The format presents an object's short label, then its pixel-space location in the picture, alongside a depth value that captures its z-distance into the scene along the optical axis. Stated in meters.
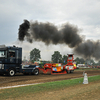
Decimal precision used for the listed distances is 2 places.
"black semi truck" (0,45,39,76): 16.61
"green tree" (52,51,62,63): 110.81
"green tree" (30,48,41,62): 110.19
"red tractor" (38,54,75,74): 21.55
